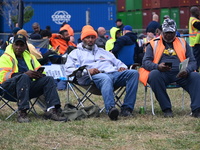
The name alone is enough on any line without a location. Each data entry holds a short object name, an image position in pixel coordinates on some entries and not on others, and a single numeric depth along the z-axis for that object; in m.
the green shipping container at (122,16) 30.20
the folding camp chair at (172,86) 8.32
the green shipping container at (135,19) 29.14
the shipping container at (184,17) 25.62
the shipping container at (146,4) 28.43
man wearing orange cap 7.90
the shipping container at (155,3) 27.67
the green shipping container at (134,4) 29.26
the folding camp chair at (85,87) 8.10
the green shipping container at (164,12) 26.97
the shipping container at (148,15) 27.87
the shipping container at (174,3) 26.73
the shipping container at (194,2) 24.60
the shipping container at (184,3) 25.56
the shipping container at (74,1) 29.84
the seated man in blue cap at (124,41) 11.78
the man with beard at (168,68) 8.05
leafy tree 27.87
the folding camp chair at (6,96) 7.68
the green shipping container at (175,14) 26.38
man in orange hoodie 13.12
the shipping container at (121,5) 30.89
